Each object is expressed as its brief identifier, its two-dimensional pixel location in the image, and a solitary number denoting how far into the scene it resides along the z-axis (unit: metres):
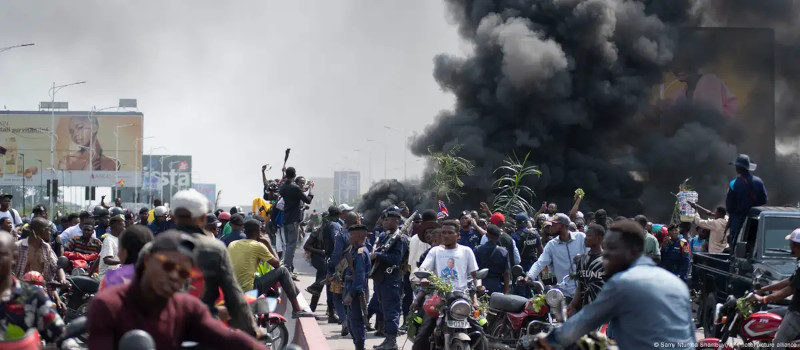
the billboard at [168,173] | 116.94
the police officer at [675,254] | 17.22
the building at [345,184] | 150.62
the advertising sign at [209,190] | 149.32
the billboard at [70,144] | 84.81
